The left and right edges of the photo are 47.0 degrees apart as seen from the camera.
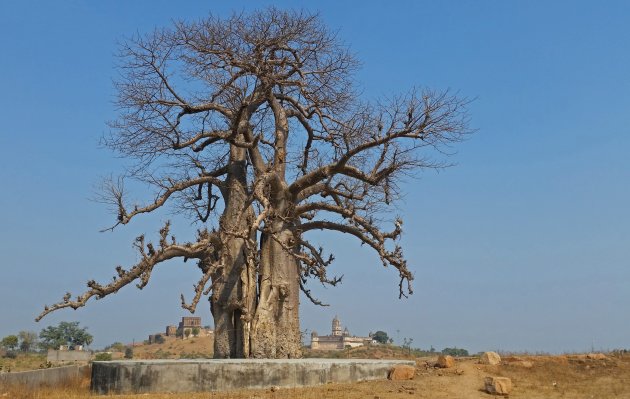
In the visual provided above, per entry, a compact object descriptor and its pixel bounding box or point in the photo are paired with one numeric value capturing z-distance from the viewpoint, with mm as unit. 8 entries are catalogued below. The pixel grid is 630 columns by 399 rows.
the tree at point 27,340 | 50000
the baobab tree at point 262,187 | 14664
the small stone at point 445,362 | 13633
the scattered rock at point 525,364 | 13320
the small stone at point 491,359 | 13859
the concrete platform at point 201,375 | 11906
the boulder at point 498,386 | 11734
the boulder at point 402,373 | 12867
